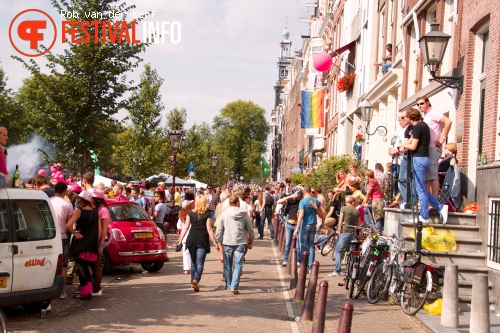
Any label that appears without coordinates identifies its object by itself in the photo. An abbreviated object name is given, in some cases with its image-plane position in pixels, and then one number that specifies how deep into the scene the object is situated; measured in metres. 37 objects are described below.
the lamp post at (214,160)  50.42
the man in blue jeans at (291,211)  15.59
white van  8.06
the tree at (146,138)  34.38
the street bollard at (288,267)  14.24
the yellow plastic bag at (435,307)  9.27
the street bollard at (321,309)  6.67
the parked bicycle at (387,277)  10.26
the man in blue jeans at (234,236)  11.80
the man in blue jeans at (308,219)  14.03
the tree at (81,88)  17.91
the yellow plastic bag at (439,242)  10.36
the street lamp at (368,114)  23.29
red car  13.84
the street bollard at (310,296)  8.97
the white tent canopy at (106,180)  30.43
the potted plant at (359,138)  27.41
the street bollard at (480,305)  7.34
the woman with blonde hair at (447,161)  12.33
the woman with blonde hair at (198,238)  11.87
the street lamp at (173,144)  25.67
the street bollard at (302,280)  10.61
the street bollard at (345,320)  5.64
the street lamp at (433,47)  11.96
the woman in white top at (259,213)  26.56
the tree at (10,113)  47.81
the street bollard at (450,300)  8.37
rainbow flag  40.75
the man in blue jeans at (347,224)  13.66
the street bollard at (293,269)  11.92
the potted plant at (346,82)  31.47
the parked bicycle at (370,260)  10.79
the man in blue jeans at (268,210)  26.58
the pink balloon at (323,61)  26.62
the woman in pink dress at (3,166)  7.99
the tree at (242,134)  101.19
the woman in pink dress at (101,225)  10.87
